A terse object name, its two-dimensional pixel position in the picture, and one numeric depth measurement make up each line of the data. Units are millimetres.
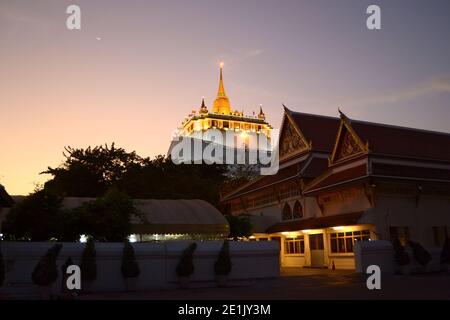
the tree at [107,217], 21703
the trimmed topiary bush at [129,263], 18484
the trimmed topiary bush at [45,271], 16062
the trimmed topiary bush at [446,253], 25016
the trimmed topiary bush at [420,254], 24156
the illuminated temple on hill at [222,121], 114000
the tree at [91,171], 44125
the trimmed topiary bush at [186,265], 19438
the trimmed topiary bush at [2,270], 14500
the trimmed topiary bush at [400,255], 23812
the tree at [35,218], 20656
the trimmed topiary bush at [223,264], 20266
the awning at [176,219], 25016
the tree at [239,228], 33469
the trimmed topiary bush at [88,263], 17734
